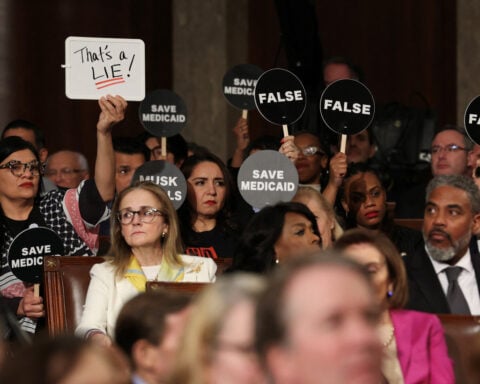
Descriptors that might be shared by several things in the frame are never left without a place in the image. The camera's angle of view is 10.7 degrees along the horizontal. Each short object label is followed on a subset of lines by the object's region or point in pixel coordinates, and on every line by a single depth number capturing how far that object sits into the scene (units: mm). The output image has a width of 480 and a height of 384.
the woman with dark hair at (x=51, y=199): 11809
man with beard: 11043
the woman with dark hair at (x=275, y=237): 10537
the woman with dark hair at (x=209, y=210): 12887
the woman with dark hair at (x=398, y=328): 9236
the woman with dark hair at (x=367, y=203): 13735
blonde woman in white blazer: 11020
